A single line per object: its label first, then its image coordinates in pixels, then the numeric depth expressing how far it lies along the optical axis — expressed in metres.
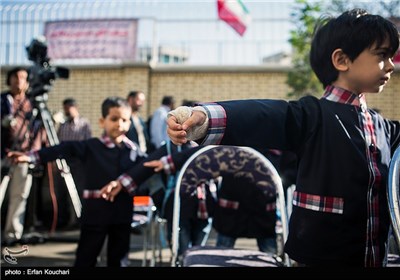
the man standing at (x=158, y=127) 4.82
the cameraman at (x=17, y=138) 3.25
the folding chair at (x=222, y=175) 1.56
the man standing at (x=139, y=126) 4.31
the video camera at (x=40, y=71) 3.20
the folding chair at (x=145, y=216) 2.77
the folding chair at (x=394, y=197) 1.05
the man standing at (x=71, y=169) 3.84
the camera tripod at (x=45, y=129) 3.23
